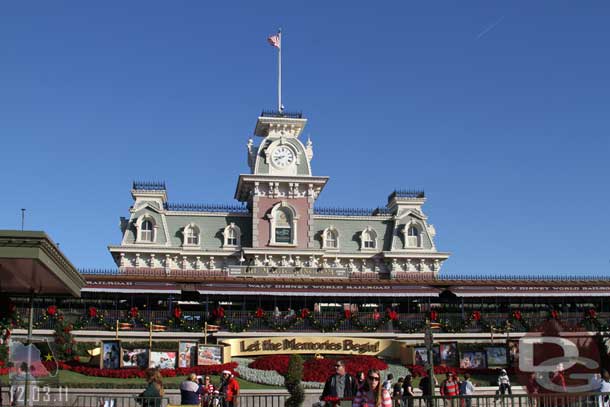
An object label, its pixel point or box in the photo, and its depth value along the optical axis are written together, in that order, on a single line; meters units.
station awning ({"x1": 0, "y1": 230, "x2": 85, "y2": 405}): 16.53
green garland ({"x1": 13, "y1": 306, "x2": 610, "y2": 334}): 40.69
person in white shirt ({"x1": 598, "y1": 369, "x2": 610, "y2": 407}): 19.48
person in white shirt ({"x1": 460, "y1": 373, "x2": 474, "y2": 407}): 25.08
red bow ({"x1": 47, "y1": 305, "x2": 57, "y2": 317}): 39.84
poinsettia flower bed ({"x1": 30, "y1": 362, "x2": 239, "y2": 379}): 34.53
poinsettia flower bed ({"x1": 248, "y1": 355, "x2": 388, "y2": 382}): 35.19
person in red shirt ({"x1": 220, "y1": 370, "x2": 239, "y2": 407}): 22.92
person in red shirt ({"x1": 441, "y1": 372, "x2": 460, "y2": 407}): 23.25
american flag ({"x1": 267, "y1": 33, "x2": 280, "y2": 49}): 63.22
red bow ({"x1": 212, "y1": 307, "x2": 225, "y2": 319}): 41.88
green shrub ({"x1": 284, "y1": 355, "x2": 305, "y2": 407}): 23.80
